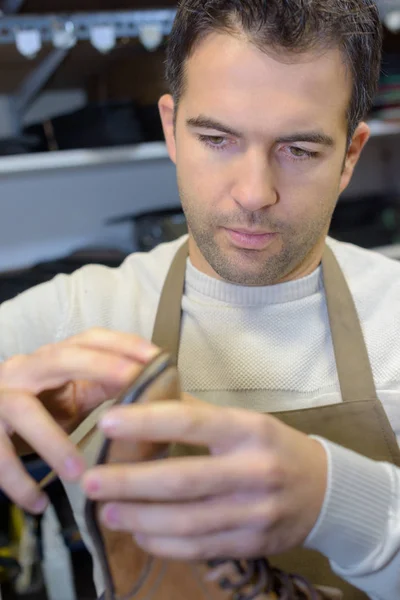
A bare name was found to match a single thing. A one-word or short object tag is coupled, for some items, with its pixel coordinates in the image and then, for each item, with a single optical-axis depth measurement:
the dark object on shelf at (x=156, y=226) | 1.65
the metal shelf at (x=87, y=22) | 1.35
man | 0.45
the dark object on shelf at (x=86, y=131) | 1.52
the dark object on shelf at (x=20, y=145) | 1.44
